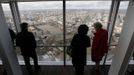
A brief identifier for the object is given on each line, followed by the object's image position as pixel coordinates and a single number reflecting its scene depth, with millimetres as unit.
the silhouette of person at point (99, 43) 1983
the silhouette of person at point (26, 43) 1929
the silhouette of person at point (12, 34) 2058
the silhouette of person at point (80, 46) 1860
